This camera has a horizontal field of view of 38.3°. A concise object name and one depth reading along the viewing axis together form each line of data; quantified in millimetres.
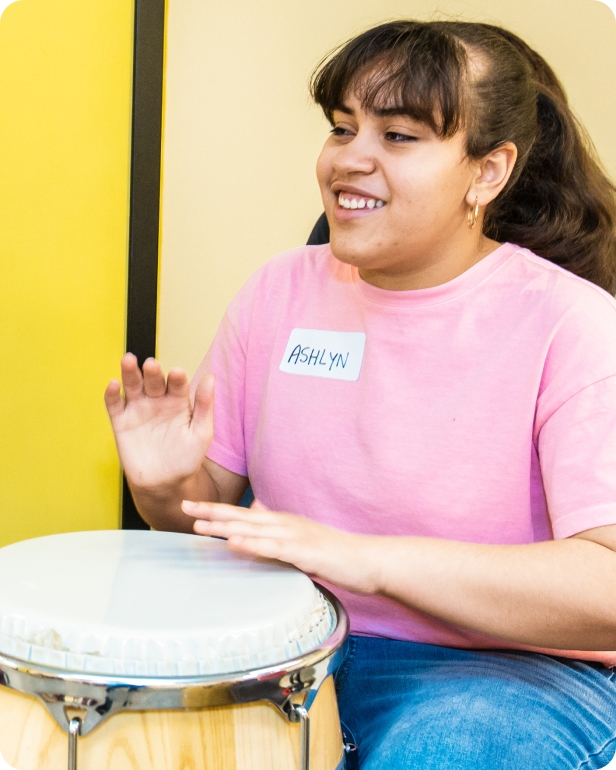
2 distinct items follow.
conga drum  730
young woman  941
